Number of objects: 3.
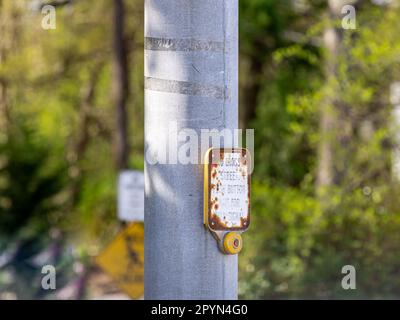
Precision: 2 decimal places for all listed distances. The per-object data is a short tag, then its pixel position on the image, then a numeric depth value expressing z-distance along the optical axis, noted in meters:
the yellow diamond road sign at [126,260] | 11.82
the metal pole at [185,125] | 3.79
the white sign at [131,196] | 13.16
